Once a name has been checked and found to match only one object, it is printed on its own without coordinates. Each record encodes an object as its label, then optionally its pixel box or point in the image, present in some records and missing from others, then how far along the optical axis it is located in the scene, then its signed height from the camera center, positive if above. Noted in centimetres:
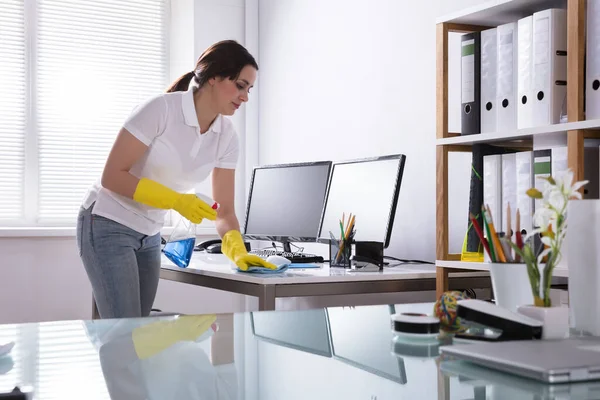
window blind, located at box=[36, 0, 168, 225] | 412 +68
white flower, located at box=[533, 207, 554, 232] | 99 -2
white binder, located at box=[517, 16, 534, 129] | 183 +31
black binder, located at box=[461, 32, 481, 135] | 202 +33
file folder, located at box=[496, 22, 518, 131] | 191 +32
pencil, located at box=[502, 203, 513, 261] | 111 -7
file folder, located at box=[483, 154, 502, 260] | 199 +5
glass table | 72 -18
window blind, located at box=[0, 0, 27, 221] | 402 +51
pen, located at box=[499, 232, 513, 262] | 111 -7
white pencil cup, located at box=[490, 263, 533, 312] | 107 -12
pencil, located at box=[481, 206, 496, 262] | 111 -6
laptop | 75 -16
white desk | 215 -23
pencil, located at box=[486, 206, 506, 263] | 111 -6
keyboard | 276 -20
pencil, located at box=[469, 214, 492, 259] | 112 -6
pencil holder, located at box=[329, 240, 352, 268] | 258 -17
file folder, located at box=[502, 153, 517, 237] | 194 +5
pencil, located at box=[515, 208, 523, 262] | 103 -5
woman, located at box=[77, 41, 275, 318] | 228 +9
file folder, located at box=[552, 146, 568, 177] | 177 +10
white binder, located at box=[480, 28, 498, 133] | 198 +33
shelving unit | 168 +21
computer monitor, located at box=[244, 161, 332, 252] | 287 +1
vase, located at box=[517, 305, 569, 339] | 95 -15
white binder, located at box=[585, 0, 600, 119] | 165 +31
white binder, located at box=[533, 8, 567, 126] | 177 +33
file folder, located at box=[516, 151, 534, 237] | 187 +5
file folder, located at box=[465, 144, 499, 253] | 208 +4
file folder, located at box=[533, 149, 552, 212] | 183 +9
